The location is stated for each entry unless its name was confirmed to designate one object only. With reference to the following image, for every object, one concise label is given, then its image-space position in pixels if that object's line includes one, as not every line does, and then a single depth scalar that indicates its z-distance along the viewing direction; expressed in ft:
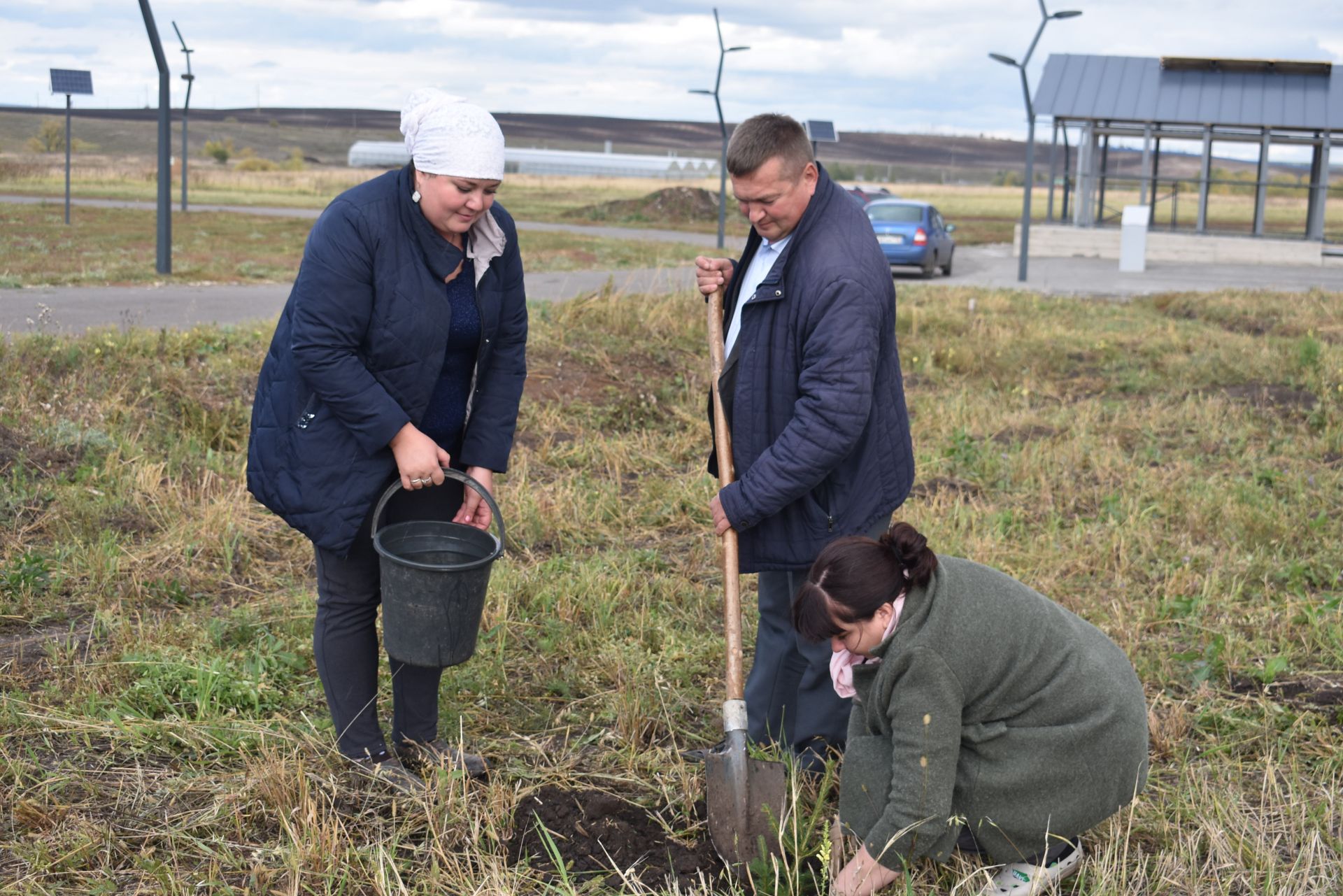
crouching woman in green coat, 8.25
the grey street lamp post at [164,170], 46.62
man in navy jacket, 9.70
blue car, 65.36
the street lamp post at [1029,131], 64.18
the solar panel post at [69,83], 66.13
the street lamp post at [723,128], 78.59
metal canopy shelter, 82.74
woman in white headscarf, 9.36
